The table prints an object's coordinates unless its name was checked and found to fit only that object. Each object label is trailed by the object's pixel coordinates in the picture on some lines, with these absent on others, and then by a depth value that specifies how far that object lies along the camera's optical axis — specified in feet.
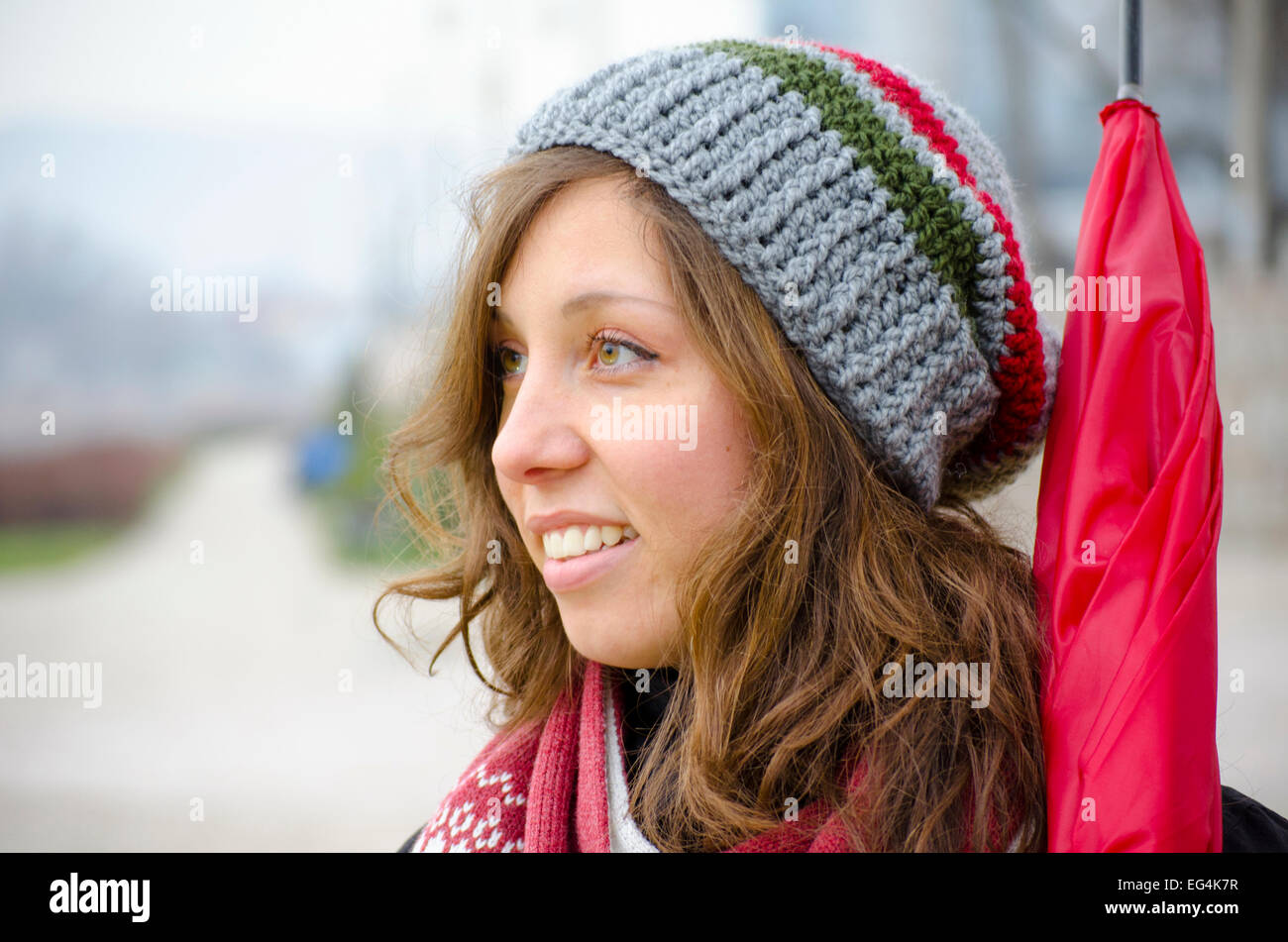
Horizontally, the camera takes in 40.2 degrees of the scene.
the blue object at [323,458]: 13.71
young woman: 1.83
